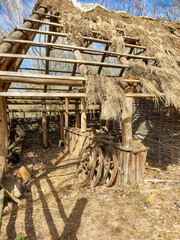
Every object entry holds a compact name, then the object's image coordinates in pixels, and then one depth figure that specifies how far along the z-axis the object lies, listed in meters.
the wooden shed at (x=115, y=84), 3.66
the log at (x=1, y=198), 2.09
